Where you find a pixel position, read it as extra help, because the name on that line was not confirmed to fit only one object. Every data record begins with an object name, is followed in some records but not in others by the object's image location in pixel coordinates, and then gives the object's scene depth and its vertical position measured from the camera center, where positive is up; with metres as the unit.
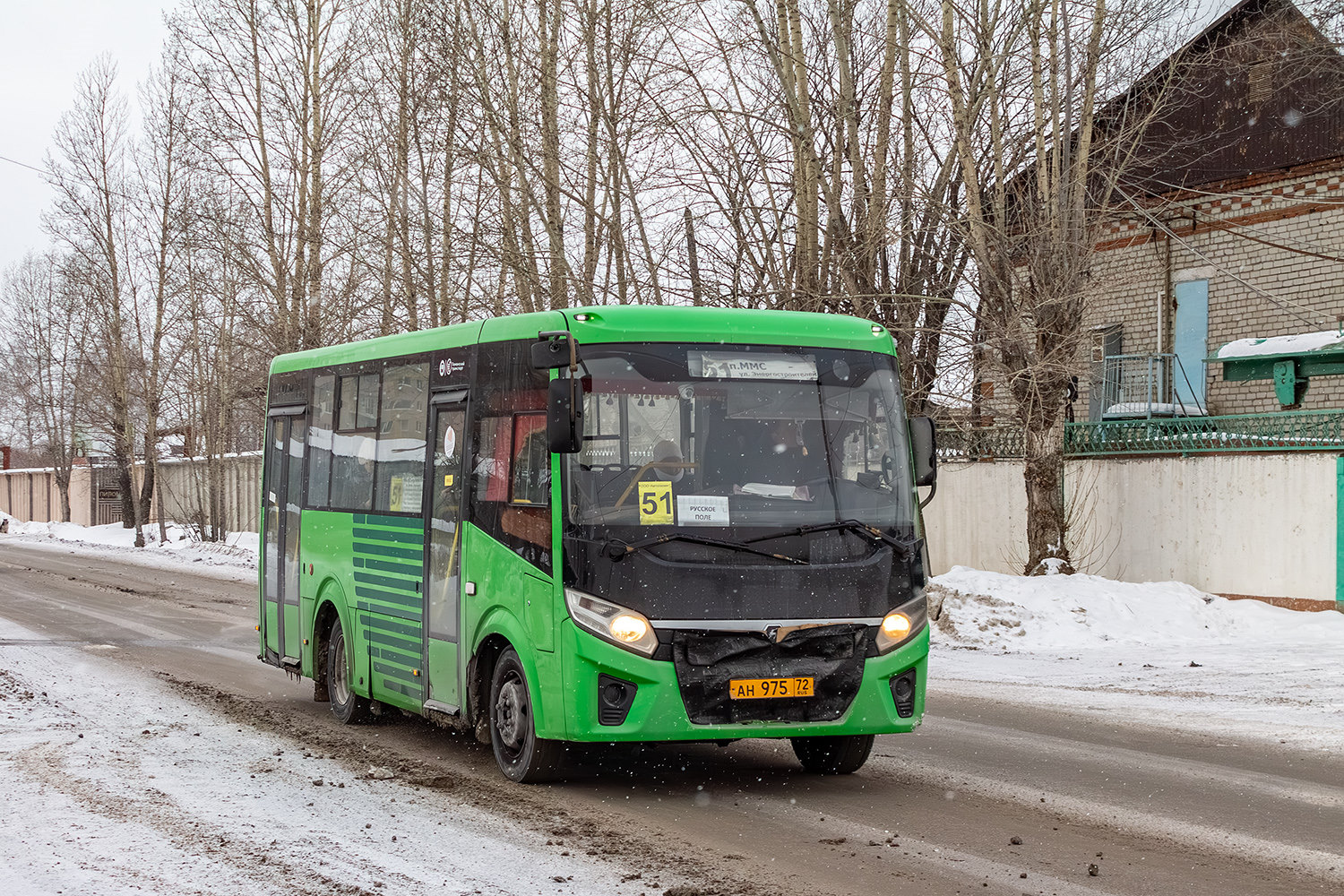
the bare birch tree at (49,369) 61.00 +2.51
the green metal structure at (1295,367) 20.70 +0.93
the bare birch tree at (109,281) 45.94 +4.45
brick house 25.34 +3.62
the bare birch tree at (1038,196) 19.05 +3.07
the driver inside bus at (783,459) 8.42 -0.16
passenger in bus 8.31 -0.18
